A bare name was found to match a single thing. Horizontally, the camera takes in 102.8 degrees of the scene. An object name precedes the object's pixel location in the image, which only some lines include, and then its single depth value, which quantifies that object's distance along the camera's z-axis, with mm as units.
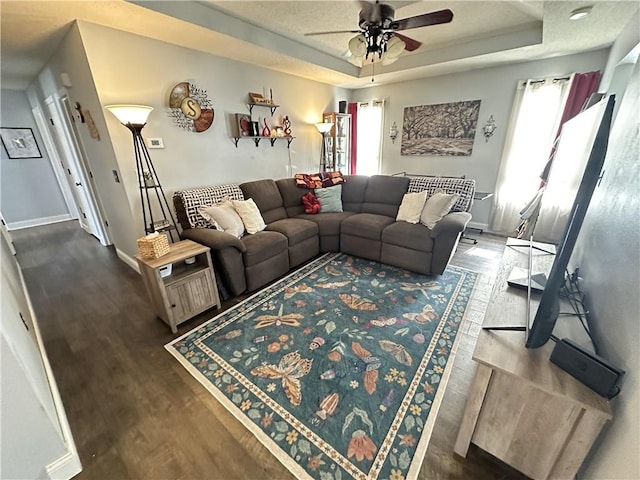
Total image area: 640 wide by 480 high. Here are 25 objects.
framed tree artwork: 3986
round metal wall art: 2777
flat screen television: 875
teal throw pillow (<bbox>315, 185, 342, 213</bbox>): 3674
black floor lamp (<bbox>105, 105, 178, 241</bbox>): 2143
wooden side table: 1988
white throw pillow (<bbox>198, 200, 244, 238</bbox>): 2629
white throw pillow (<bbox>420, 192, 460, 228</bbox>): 2848
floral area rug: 1264
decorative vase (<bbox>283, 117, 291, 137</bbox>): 3971
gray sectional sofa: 2518
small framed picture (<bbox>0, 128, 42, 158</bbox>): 4754
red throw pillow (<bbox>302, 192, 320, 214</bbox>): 3617
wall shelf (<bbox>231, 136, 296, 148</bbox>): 3433
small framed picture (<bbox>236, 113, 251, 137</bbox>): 3357
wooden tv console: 907
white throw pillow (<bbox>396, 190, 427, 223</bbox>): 3053
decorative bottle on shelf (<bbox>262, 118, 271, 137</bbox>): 3674
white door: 3438
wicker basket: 1982
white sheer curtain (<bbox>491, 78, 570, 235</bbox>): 3330
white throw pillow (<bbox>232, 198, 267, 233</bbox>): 2875
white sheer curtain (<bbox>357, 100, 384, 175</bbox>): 4879
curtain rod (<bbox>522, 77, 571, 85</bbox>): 3209
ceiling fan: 1854
